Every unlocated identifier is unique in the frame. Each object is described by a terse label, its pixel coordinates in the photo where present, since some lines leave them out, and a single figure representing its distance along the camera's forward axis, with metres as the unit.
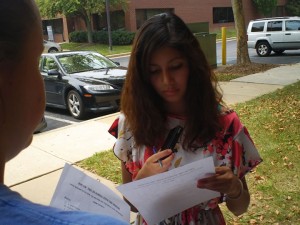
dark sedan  7.30
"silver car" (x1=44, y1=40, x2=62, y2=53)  22.98
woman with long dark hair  1.66
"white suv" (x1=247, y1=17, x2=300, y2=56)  15.72
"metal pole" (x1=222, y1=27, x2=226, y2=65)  14.21
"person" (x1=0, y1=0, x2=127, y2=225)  0.57
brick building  30.33
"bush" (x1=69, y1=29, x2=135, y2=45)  27.31
